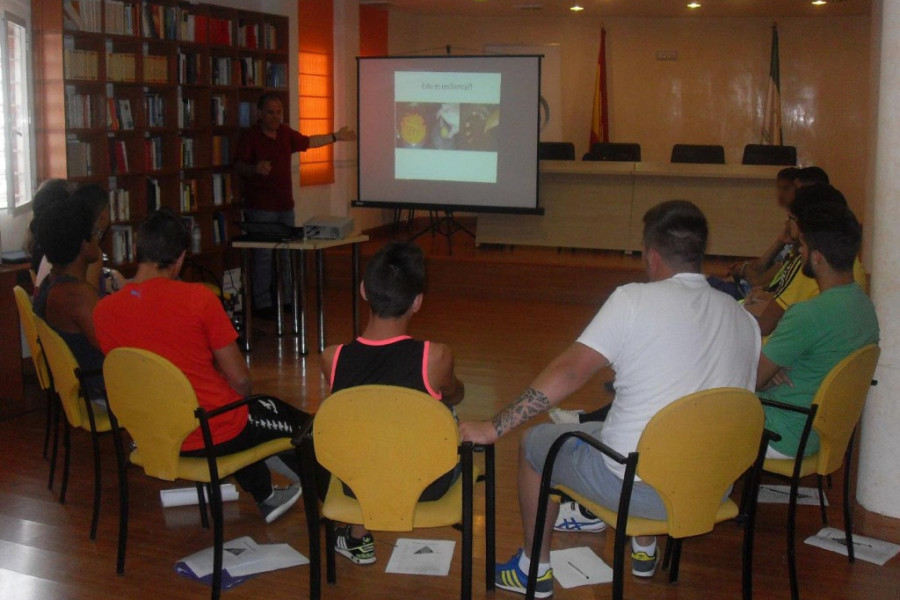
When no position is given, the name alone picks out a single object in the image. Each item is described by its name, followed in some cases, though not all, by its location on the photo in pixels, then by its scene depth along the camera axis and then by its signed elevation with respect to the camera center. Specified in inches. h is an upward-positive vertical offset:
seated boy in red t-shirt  118.6 -17.5
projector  235.0 -8.2
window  207.0 +18.1
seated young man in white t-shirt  97.7 -16.8
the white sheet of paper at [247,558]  121.1 -48.5
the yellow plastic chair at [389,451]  92.3 -26.1
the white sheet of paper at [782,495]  147.7 -48.0
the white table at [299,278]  232.7 -21.6
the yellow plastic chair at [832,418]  108.3 -26.5
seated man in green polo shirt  119.1 -16.8
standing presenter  281.9 +7.0
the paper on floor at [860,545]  127.6 -49.2
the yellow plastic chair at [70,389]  126.0 -27.0
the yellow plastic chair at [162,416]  106.4 -26.0
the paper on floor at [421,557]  122.0 -48.8
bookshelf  235.3 +28.2
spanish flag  455.8 +44.0
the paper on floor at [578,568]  119.3 -49.0
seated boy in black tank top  105.3 -17.6
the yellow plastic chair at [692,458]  90.5 -26.2
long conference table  324.5 -2.8
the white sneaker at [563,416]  163.3 -39.1
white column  132.3 -13.9
